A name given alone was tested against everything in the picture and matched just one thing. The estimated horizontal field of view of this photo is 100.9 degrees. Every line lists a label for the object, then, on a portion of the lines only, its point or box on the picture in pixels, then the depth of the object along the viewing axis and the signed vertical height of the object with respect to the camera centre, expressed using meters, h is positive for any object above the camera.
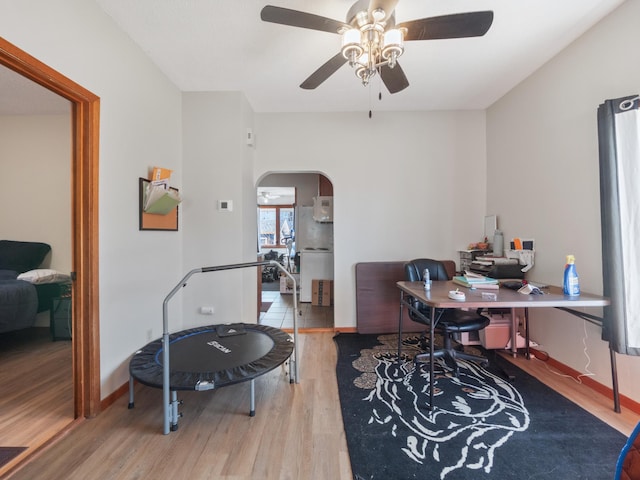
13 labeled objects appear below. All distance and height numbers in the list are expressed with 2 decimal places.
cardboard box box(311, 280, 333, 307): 4.78 -0.88
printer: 2.66 -0.27
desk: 1.77 -0.41
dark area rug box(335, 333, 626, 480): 1.41 -1.20
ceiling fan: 1.44 +1.24
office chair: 2.22 -0.67
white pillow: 2.89 -0.30
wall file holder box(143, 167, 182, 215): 2.27 +0.46
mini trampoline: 1.70 -0.85
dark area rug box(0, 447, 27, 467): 1.44 -1.13
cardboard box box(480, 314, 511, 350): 2.71 -0.95
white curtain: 1.74 +0.14
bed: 2.64 -0.36
